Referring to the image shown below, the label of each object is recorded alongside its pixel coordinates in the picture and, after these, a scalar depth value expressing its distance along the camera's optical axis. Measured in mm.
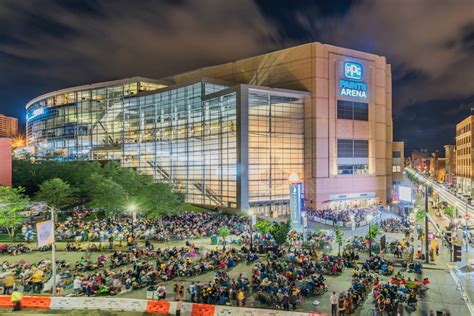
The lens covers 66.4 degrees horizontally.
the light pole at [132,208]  33800
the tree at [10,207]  33875
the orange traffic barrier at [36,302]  18984
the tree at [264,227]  35500
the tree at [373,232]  33406
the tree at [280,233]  32344
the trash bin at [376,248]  30659
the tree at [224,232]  33831
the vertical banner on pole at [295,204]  44031
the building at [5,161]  39344
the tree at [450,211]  48906
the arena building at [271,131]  55938
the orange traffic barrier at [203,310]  18039
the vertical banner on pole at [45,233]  19328
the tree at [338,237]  30225
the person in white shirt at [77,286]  20469
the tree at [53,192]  43594
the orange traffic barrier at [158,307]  18547
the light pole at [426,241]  28203
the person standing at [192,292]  19717
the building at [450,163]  135375
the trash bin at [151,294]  19625
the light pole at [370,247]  28352
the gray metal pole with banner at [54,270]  19375
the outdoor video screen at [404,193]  43219
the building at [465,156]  90119
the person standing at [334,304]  18078
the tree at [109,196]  40969
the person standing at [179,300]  17703
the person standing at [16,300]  18344
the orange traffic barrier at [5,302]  19125
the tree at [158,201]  41188
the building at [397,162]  75375
